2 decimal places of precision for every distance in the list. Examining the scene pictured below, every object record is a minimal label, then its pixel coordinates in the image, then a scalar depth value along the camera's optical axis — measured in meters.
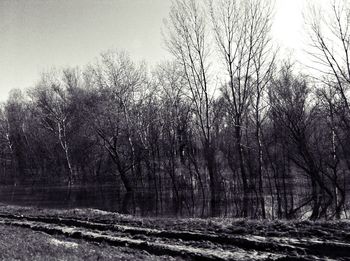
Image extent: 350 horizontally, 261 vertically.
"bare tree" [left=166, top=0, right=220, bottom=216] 34.72
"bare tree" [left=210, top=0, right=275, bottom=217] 33.09
